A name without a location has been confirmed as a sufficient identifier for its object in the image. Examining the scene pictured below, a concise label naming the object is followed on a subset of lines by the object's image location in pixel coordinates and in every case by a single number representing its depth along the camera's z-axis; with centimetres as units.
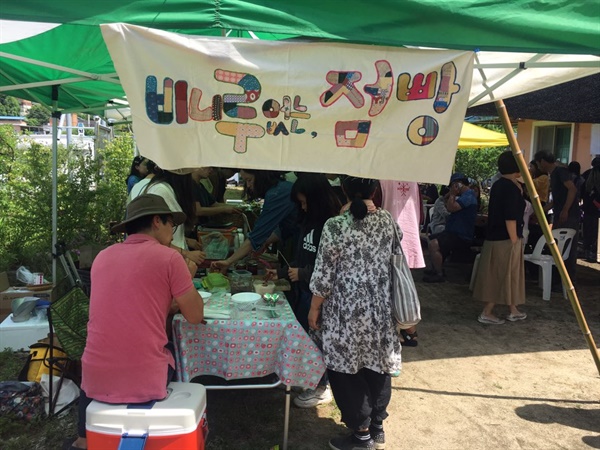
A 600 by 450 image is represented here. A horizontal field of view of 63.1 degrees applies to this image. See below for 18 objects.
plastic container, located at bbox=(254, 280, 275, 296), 327
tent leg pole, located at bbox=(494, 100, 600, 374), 293
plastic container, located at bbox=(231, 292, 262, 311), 301
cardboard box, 491
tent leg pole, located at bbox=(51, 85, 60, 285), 527
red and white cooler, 210
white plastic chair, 629
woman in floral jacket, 279
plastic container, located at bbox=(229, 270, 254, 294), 338
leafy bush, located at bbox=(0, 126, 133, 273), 655
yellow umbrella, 1046
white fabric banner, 240
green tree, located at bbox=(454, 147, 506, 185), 1859
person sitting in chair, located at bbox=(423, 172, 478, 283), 680
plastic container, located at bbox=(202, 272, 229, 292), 335
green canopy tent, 228
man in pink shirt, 223
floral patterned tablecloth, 279
